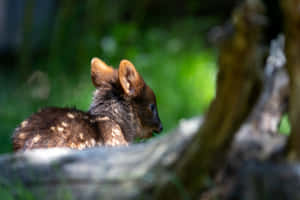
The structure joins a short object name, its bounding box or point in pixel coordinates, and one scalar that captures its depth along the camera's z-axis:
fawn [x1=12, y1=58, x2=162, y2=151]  7.54
